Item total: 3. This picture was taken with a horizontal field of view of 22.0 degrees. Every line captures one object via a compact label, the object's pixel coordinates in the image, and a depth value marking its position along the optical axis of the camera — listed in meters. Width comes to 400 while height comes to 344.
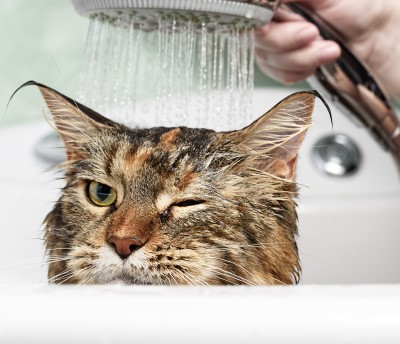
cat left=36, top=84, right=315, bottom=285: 0.53
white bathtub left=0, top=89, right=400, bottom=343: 0.39
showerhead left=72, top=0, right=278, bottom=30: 0.59
